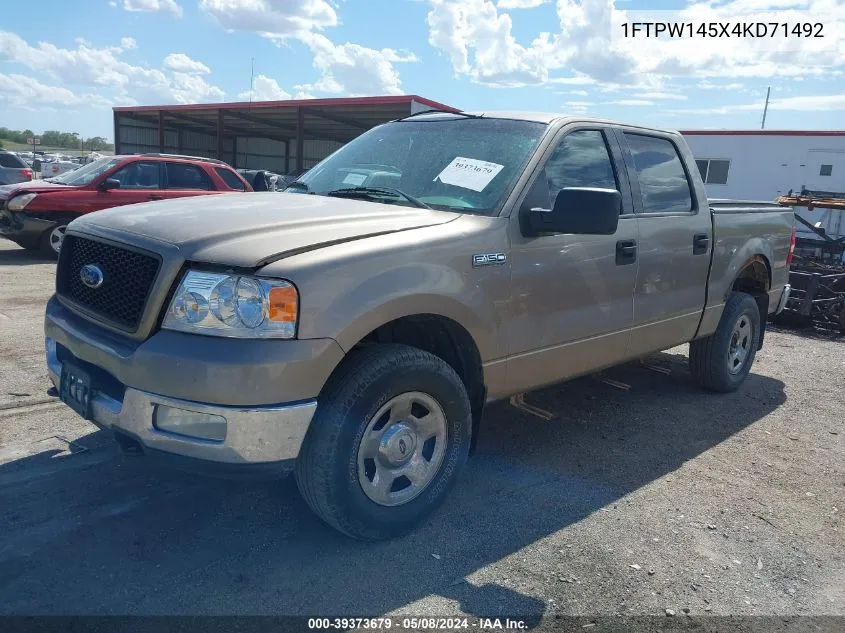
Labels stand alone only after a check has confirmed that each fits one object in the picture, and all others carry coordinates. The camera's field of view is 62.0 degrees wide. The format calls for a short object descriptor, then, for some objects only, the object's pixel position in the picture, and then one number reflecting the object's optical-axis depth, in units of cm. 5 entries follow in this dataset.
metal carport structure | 2331
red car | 1109
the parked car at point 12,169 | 1653
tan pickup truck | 268
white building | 1745
